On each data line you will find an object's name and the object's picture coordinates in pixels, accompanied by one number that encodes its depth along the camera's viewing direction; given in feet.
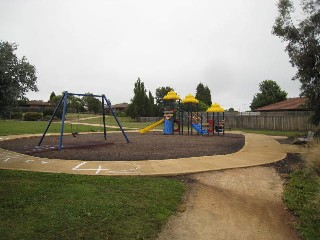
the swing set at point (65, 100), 43.38
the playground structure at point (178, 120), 78.54
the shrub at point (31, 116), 148.97
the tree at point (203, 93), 254.88
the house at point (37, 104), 278.63
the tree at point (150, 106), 206.49
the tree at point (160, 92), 296.51
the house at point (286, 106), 115.28
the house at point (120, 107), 360.40
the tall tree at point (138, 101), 191.25
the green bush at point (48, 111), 169.07
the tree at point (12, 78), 29.09
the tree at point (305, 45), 57.06
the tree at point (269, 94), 194.18
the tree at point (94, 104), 265.75
